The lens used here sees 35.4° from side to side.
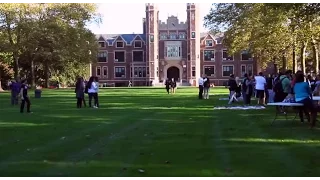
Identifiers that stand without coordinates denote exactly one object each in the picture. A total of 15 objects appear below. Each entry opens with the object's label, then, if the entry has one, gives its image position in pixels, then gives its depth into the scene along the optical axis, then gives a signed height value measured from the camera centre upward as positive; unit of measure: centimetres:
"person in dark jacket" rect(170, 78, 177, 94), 5328 -117
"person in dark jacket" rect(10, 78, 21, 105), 3075 -95
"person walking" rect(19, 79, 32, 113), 2367 -92
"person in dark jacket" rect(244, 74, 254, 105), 2900 -103
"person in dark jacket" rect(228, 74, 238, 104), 3040 -86
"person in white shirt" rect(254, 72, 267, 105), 2741 -71
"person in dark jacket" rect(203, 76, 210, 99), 3544 -81
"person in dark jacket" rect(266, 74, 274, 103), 2581 -96
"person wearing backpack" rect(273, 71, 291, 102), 2138 -62
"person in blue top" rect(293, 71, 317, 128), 1510 -69
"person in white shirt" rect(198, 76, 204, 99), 3594 -96
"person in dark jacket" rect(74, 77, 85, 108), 2723 -87
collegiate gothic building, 10606 +385
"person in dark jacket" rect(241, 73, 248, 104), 2966 -94
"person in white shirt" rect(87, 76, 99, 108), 2683 -76
